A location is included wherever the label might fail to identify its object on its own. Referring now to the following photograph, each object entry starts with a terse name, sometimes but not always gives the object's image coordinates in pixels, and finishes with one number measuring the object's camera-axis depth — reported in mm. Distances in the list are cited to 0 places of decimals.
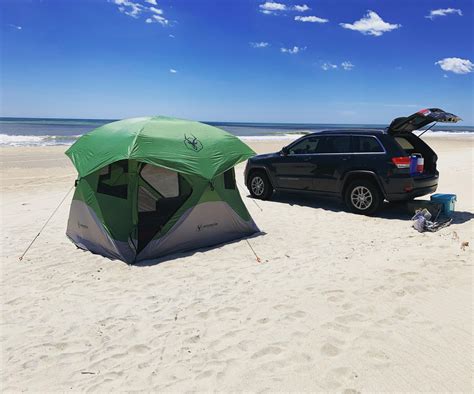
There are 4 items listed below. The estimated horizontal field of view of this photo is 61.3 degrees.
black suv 7773
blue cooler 7730
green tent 5848
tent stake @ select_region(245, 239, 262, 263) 5668
